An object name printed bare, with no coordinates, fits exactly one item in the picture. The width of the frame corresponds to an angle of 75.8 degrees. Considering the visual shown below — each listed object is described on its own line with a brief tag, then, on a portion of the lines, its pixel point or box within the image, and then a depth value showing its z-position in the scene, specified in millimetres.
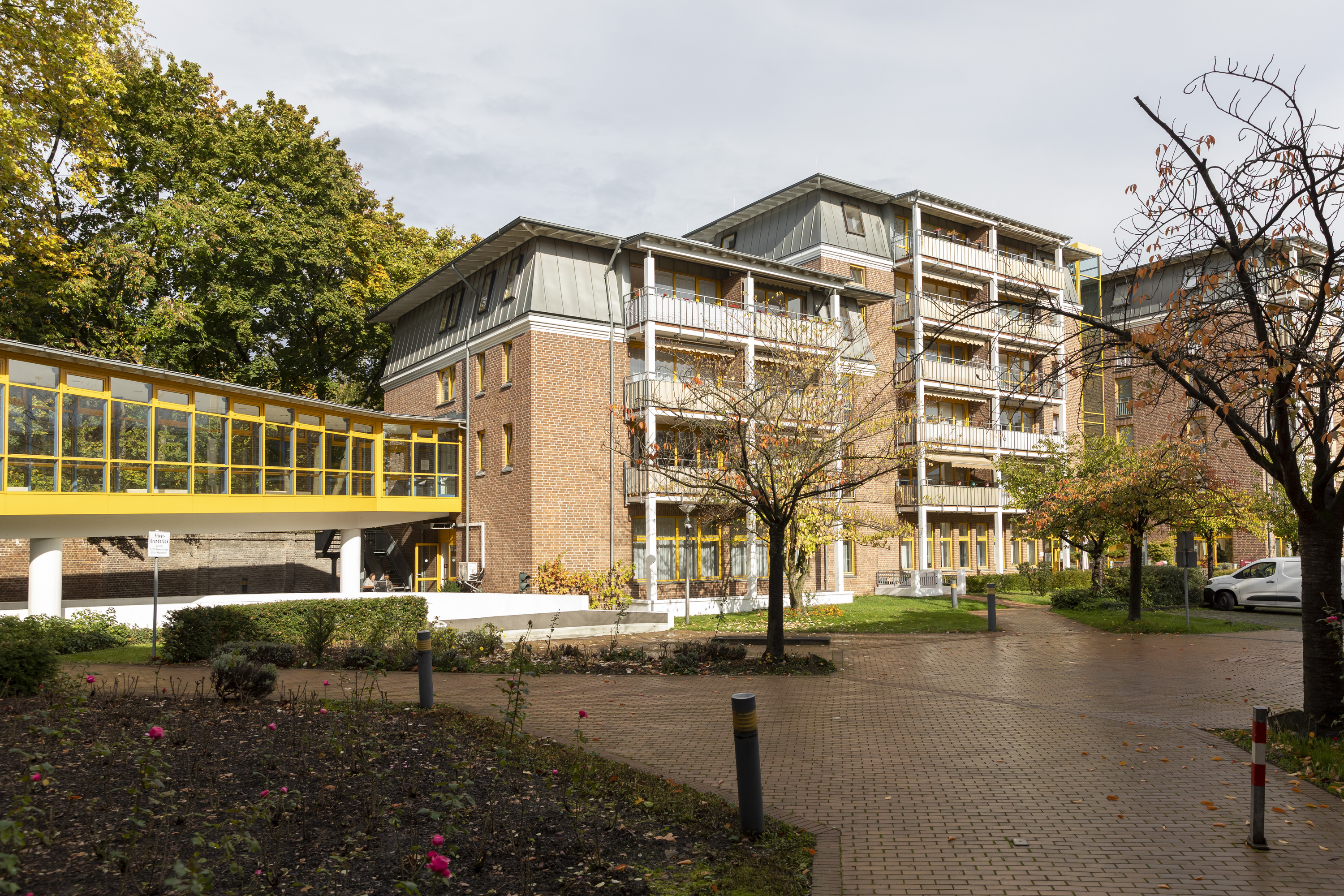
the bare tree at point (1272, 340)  7625
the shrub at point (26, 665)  8977
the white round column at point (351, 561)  24578
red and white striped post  5707
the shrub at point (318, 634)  13586
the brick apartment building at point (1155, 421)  40719
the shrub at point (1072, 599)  25734
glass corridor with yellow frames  18078
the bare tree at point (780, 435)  14766
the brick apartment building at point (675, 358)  25406
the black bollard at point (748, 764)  5637
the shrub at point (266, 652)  11492
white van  24844
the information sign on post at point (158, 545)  14773
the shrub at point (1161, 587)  26688
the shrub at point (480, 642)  14414
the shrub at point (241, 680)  9258
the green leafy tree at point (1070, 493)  21703
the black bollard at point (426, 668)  9703
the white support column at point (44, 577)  18734
